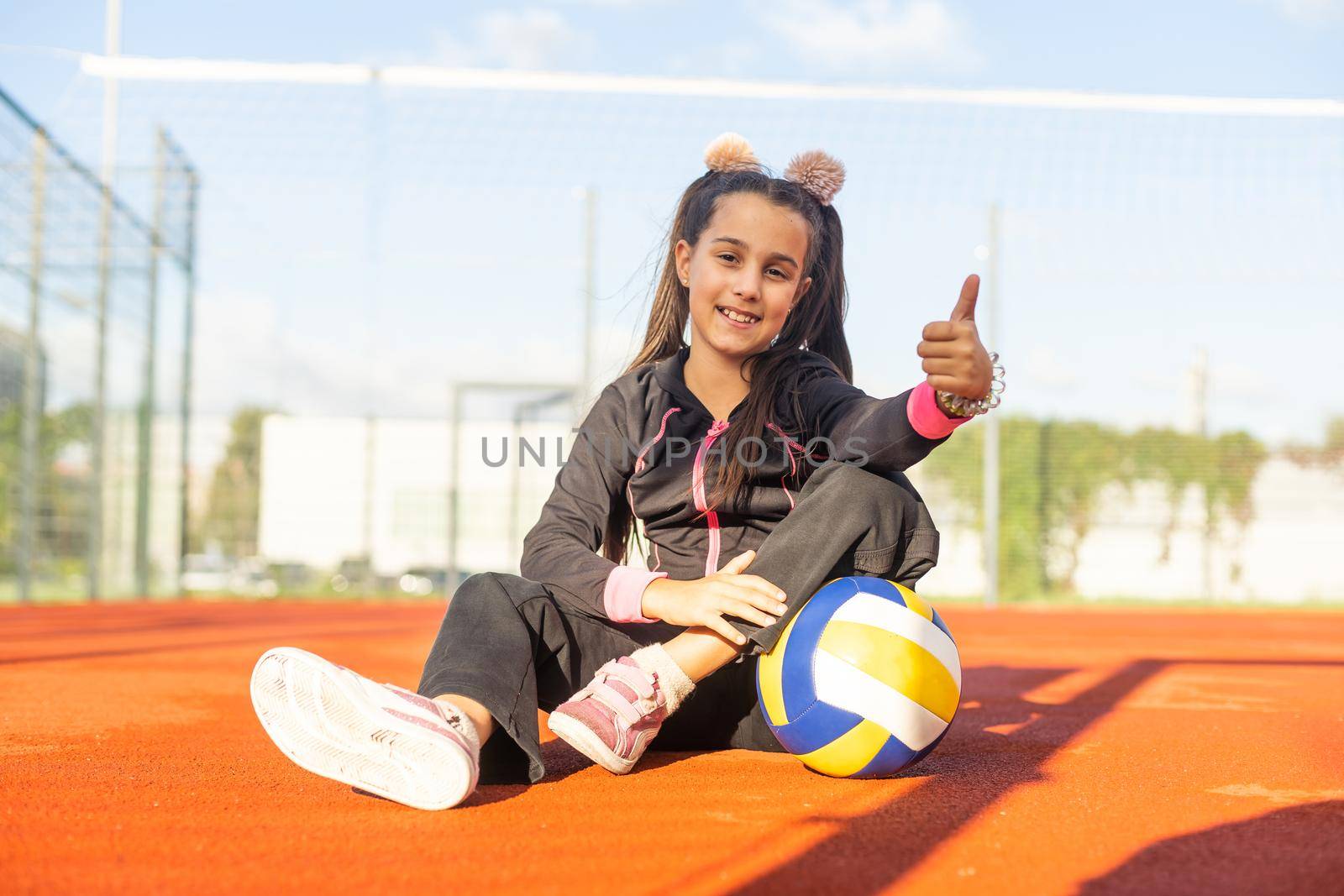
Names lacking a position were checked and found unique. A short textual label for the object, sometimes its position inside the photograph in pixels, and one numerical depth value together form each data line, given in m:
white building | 10.98
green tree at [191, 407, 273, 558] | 10.69
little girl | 1.80
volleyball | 2.02
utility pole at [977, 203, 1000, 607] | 10.95
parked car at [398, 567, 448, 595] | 11.41
